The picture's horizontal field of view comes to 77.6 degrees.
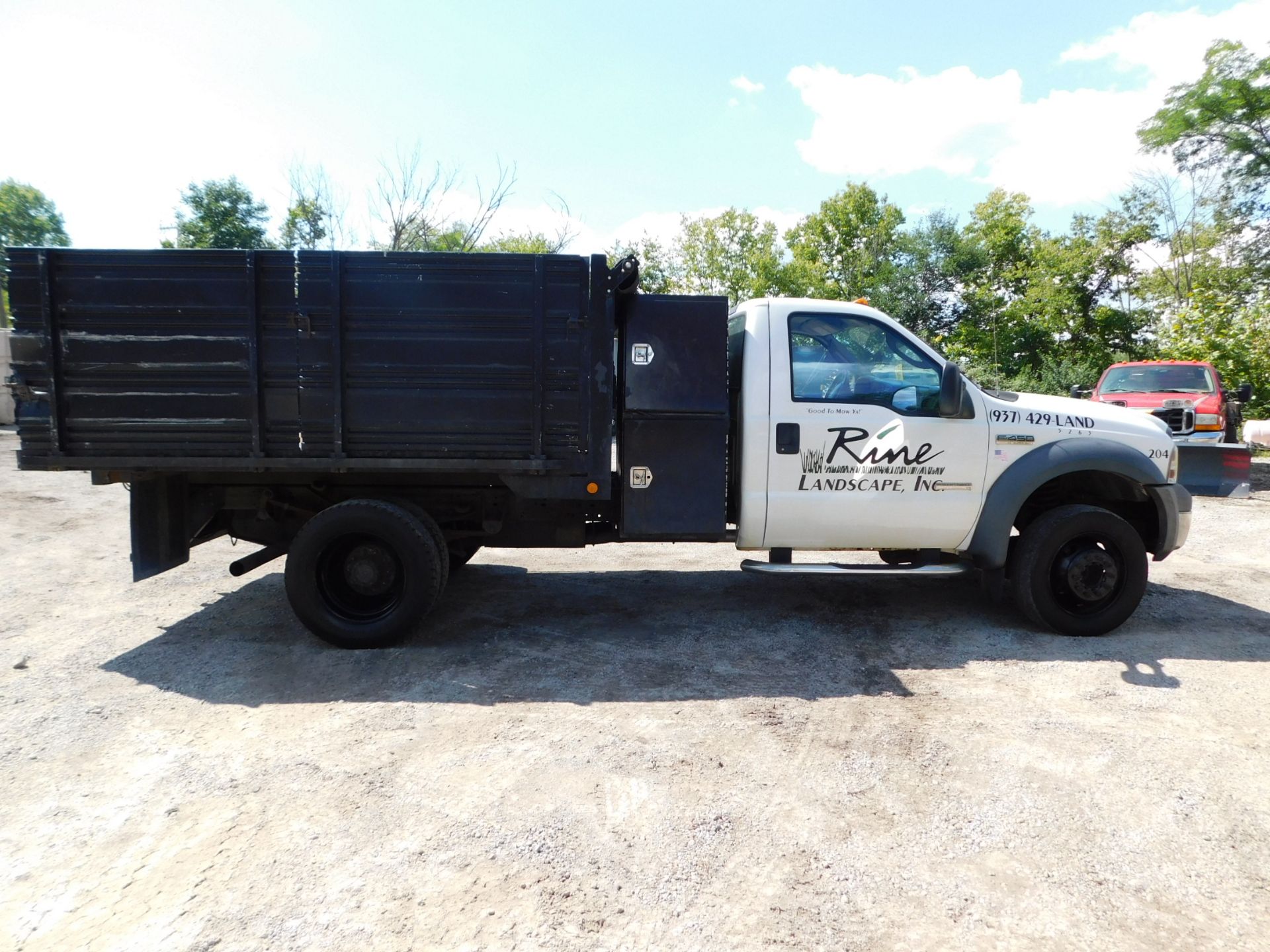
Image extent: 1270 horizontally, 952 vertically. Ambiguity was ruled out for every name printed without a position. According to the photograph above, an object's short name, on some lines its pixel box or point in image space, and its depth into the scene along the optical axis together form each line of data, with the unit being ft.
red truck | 39.93
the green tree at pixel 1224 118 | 71.10
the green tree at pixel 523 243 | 140.46
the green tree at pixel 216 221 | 116.37
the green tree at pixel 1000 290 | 118.52
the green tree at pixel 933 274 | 122.42
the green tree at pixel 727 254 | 151.33
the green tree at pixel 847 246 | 132.98
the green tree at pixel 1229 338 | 54.34
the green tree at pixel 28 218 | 203.10
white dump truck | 15.89
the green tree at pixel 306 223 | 100.63
